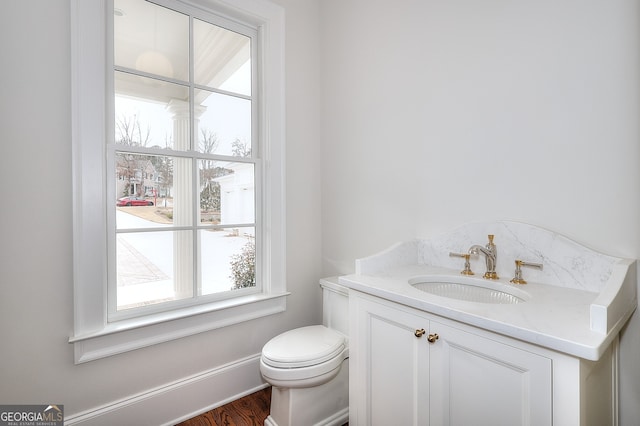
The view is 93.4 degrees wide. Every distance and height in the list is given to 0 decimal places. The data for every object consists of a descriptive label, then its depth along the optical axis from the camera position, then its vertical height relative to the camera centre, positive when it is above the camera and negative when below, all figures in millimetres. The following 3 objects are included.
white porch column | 1728 +62
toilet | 1409 -781
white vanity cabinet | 764 -506
